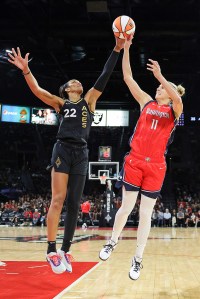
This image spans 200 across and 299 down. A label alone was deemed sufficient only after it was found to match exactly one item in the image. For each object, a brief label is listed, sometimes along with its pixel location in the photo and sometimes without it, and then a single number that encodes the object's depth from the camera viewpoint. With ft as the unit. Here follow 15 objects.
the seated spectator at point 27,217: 75.66
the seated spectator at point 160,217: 76.95
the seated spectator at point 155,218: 77.06
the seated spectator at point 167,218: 76.84
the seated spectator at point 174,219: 76.95
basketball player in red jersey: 16.72
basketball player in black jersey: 16.51
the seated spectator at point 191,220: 77.05
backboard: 72.33
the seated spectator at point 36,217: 74.91
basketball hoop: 70.52
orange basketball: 17.43
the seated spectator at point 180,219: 77.56
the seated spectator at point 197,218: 77.15
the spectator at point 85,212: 70.89
